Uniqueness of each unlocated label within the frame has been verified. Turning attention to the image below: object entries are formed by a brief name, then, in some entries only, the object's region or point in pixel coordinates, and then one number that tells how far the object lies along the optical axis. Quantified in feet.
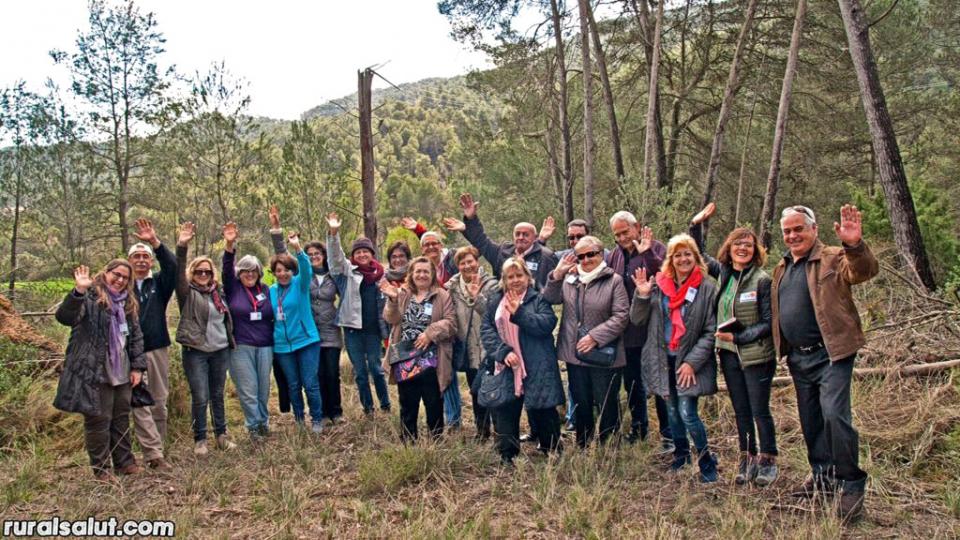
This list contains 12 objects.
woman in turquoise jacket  18.45
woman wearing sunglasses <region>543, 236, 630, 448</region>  14.51
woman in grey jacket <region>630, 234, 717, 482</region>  13.64
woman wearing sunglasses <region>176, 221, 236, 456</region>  16.88
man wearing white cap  16.03
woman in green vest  13.03
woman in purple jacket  18.02
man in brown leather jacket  11.47
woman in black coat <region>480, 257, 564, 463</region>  14.62
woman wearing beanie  18.99
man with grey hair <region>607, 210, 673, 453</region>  15.72
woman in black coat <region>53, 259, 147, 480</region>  14.51
